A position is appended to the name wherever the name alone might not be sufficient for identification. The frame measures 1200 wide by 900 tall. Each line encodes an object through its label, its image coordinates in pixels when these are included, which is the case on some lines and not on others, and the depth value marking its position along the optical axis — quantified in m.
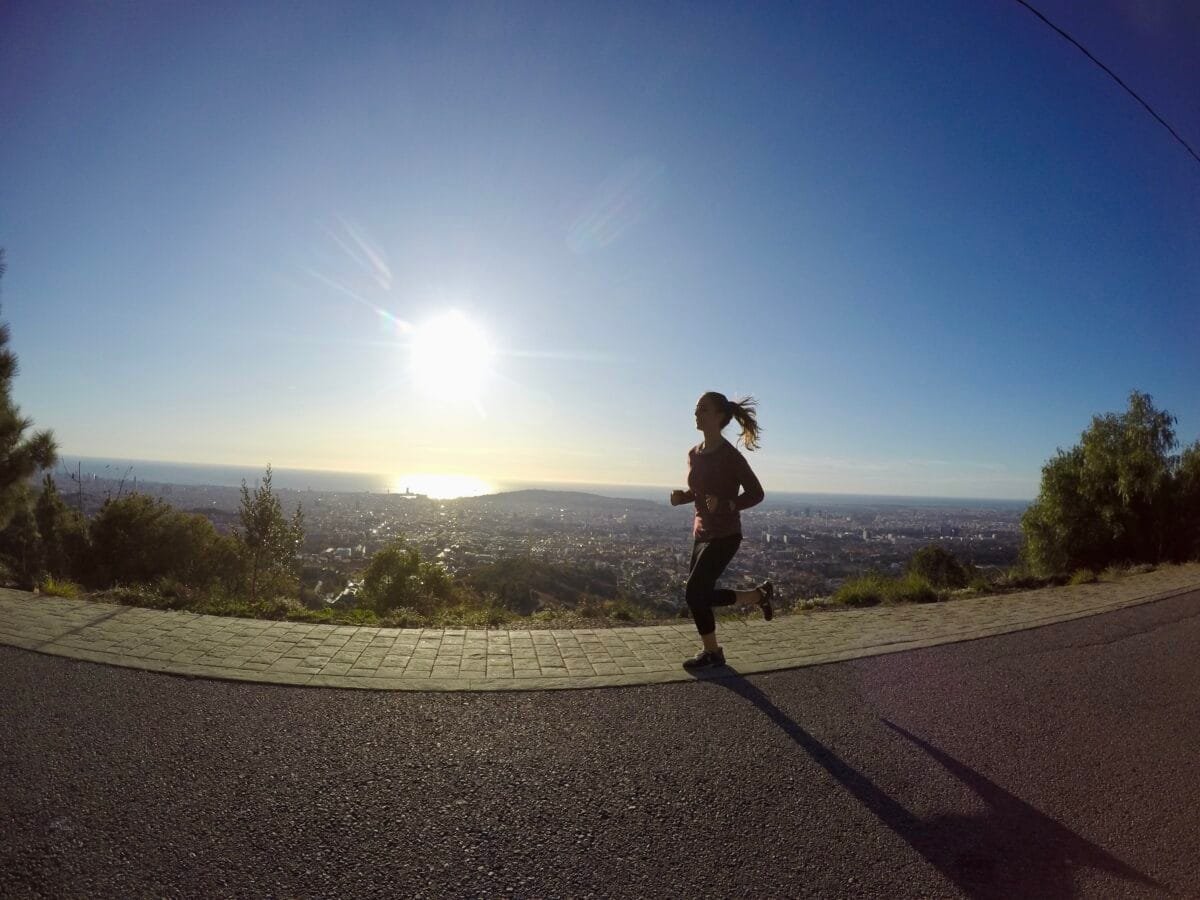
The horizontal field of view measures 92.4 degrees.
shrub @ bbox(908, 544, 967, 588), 10.18
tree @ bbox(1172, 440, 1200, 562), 14.62
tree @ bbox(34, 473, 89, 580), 16.64
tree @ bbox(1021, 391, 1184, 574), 15.53
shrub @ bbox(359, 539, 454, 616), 7.80
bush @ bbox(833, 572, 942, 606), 7.57
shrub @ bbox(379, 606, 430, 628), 5.59
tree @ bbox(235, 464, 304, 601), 8.45
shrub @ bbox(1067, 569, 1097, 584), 9.70
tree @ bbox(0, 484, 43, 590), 9.74
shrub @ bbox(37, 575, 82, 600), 6.15
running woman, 4.43
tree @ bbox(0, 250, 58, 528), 9.39
